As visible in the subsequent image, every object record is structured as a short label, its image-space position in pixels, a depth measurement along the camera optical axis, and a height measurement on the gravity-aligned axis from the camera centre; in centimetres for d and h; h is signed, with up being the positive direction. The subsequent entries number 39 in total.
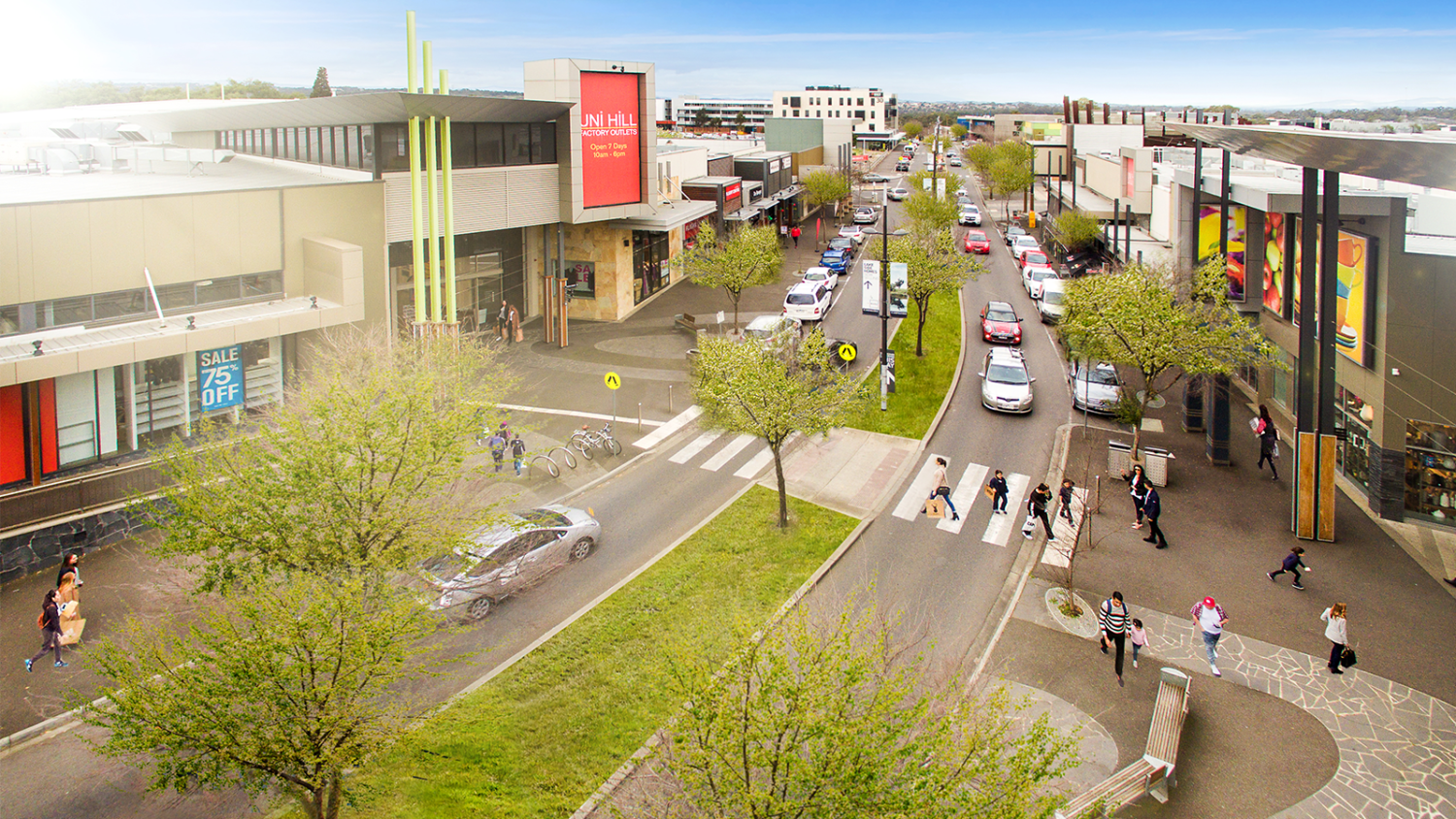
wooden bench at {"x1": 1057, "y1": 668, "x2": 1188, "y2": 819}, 1104 -616
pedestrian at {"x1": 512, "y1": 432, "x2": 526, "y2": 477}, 2280 -405
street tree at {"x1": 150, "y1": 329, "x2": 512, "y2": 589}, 1153 -260
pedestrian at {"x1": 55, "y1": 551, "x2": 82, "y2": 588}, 1607 -484
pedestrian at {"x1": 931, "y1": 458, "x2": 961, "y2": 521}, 2055 -454
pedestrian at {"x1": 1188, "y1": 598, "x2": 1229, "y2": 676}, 1455 -539
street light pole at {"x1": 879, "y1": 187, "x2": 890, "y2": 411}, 2822 -169
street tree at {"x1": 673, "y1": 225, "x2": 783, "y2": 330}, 3522 +99
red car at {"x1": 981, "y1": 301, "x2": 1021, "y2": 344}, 3519 -163
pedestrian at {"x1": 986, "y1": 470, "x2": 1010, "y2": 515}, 2086 -473
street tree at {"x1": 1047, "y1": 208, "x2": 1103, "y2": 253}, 4831 +284
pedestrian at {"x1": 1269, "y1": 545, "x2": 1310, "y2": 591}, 1698 -520
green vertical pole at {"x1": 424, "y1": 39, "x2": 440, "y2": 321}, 2606 +251
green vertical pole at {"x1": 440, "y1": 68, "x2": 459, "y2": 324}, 2678 +250
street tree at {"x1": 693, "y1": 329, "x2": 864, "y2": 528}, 1888 -227
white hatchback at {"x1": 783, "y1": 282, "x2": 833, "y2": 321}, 3791 -76
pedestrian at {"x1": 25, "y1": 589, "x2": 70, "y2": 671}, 1480 -534
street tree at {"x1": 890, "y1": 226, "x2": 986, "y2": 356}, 3247 +56
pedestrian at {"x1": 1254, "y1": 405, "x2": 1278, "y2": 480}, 2258 -383
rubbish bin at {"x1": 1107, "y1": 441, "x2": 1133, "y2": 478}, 2277 -441
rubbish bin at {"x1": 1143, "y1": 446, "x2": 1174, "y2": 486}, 2228 -446
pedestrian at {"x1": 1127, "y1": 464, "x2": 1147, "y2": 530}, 1988 -450
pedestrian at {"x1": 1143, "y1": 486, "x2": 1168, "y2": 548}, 1898 -473
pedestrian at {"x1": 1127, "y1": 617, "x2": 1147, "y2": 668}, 1461 -560
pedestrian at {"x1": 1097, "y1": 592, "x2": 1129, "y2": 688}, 1441 -534
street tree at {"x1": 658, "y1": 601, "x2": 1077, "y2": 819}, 748 -392
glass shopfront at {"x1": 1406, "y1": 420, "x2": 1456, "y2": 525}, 1861 -393
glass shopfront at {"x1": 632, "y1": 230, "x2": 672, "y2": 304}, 4106 +106
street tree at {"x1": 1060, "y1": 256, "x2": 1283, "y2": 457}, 2147 -107
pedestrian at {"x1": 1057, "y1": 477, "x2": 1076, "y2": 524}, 1936 -455
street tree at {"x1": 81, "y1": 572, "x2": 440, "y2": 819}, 862 -390
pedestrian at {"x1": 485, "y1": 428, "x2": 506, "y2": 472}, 2212 -390
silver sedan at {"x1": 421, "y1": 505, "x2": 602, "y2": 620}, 1478 -483
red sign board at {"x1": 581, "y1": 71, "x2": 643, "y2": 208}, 3478 +568
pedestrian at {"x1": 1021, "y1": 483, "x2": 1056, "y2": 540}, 1934 -465
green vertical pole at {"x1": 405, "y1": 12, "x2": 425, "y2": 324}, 2533 +263
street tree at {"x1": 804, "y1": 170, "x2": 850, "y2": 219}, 6469 +691
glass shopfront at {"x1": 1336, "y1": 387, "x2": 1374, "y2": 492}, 2050 -353
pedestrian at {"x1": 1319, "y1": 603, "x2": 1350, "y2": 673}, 1416 -543
